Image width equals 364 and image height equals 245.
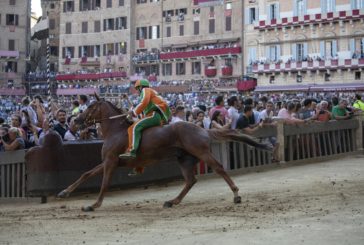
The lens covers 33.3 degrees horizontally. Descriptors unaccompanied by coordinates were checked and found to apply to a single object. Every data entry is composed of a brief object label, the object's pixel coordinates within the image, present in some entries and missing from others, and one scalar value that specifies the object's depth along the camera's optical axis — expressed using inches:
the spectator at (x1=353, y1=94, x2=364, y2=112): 850.0
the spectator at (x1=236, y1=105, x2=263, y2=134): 571.2
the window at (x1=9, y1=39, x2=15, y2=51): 2967.5
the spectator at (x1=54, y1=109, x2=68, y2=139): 525.3
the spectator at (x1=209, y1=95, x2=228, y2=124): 569.9
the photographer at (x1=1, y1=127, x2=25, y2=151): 474.3
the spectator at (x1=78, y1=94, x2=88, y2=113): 542.3
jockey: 417.7
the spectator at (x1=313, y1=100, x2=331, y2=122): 693.9
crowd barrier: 469.1
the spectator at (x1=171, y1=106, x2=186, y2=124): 569.9
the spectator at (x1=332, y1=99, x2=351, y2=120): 726.3
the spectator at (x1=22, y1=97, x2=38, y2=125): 569.9
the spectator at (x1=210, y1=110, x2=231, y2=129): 542.8
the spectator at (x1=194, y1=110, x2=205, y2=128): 561.9
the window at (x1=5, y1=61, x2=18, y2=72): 2952.8
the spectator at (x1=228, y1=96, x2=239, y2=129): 577.6
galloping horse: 420.2
